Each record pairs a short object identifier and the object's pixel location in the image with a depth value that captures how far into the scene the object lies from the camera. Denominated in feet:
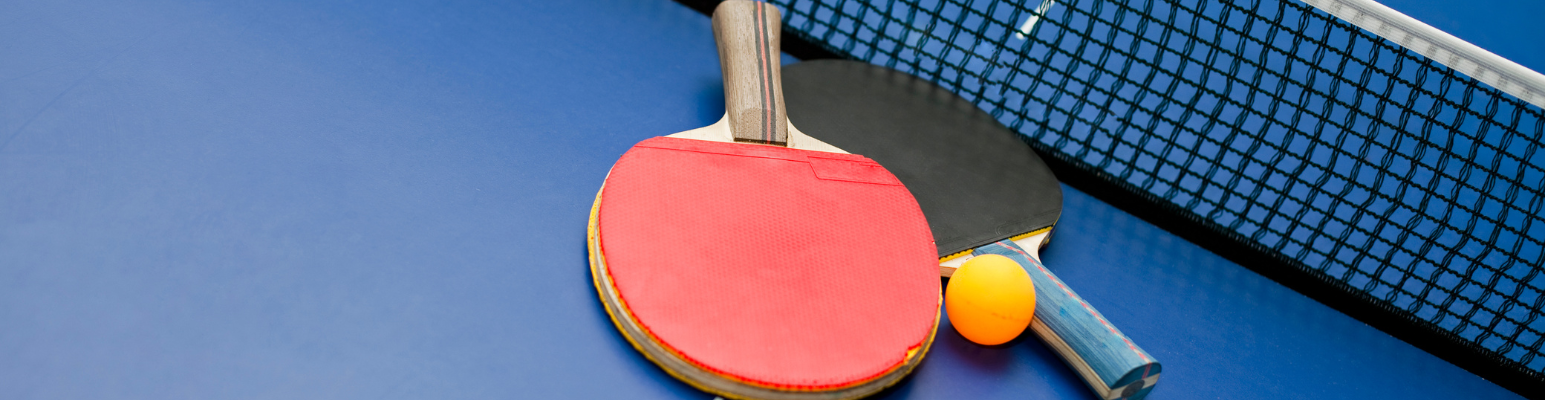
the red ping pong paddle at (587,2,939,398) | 2.56
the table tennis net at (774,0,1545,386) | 3.00
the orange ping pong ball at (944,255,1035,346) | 2.71
